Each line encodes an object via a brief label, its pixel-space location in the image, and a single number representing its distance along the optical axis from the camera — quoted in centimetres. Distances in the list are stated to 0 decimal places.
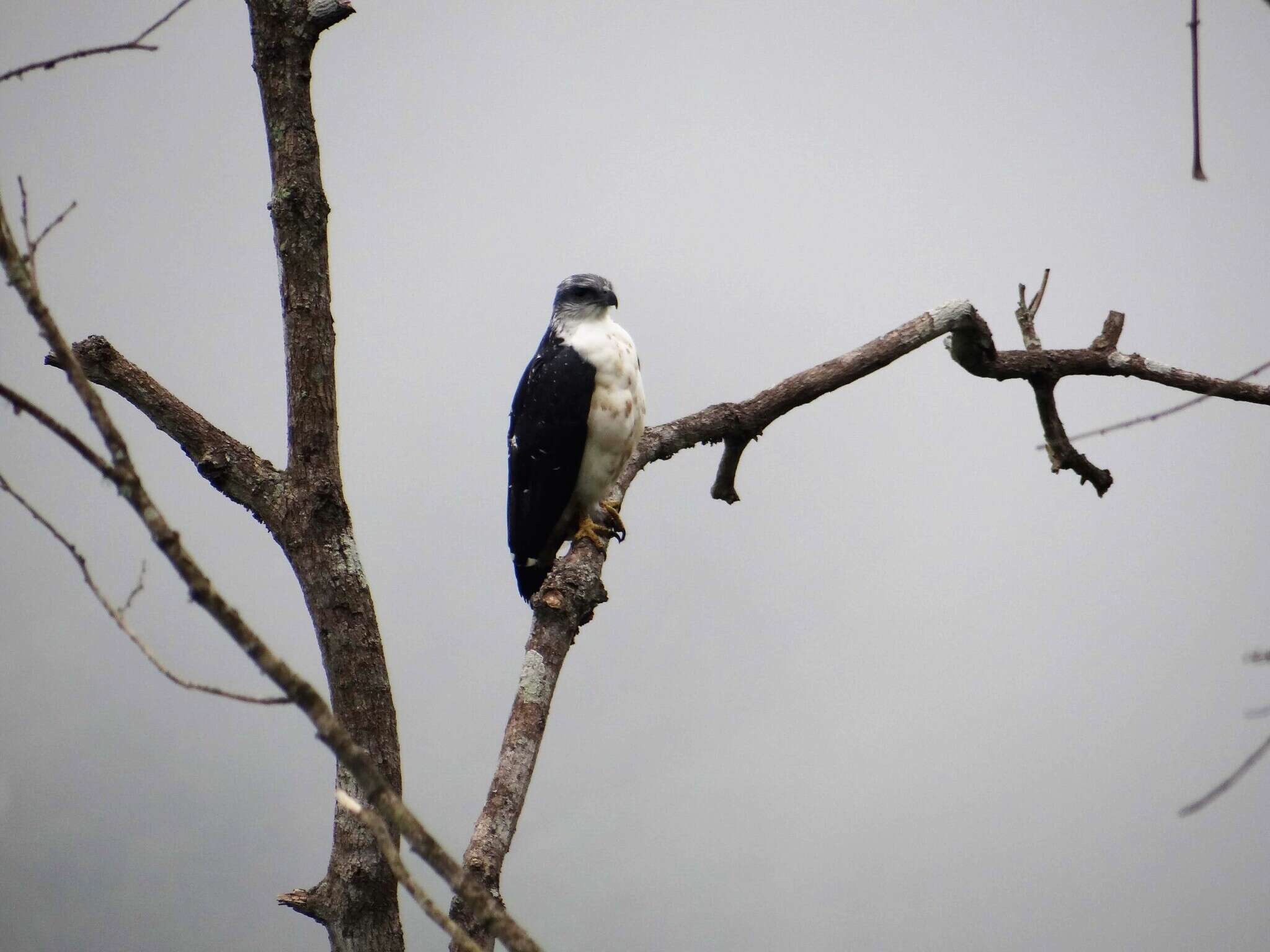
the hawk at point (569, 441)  1992
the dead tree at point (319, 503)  1955
